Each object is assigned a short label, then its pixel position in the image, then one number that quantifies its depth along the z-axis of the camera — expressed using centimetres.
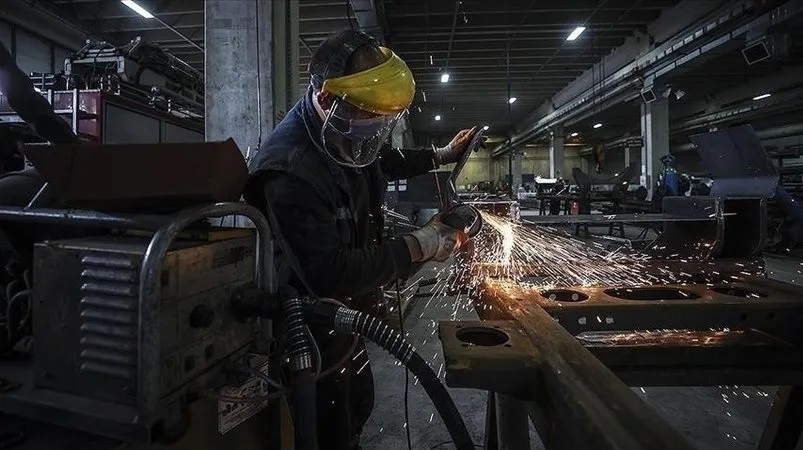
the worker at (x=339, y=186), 138
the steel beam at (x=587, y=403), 63
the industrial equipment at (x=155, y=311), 84
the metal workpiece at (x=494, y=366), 92
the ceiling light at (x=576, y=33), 814
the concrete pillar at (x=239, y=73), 333
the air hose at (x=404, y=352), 106
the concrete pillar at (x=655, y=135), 1059
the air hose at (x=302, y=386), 104
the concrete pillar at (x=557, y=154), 1838
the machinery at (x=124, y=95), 429
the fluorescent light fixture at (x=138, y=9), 650
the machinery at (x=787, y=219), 538
